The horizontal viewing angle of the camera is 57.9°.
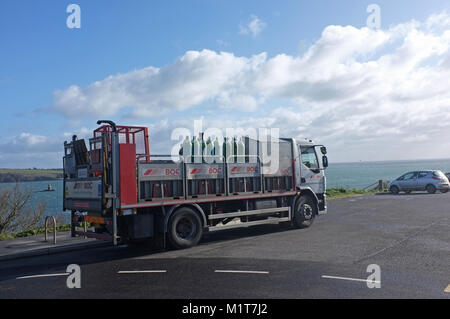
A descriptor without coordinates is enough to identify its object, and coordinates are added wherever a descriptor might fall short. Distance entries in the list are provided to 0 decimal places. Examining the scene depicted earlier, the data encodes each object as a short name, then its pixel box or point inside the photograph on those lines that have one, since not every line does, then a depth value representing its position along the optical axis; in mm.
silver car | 27281
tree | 17041
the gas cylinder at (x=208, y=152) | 10859
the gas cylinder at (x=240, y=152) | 11656
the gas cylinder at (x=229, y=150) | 11305
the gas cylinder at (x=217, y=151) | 11068
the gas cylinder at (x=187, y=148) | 10465
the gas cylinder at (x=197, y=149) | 10656
